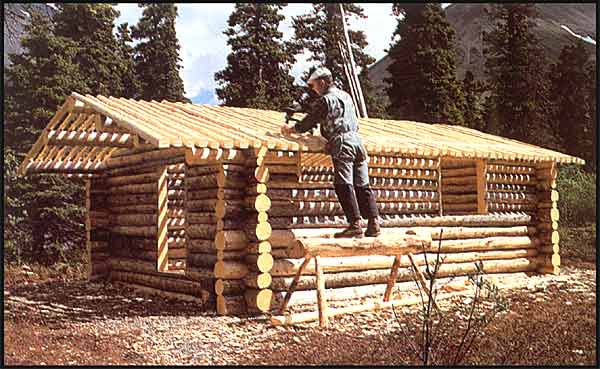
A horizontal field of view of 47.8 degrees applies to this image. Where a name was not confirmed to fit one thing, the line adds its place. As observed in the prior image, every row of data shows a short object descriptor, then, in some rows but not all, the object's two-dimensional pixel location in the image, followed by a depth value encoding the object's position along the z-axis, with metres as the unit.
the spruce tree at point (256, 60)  25.09
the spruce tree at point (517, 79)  26.69
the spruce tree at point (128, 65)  25.45
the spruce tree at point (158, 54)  26.67
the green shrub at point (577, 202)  24.19
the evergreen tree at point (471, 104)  28.47
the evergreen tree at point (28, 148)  19.50
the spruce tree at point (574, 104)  29.51
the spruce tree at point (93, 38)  22.73
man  10.20
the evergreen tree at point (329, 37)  25.59
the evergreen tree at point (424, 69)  26.53
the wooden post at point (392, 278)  11.01
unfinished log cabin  10.52
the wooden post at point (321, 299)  9.59
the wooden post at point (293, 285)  10.03
